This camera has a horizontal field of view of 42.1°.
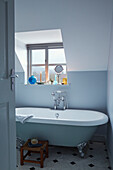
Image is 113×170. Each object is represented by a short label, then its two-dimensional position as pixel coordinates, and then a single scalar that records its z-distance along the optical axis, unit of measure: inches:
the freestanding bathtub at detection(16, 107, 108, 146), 89.8
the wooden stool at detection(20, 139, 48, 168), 86.5
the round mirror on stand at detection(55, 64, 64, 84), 136.6
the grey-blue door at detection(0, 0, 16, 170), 42.5
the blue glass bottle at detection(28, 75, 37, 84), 138.1
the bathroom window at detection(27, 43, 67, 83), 143.4
